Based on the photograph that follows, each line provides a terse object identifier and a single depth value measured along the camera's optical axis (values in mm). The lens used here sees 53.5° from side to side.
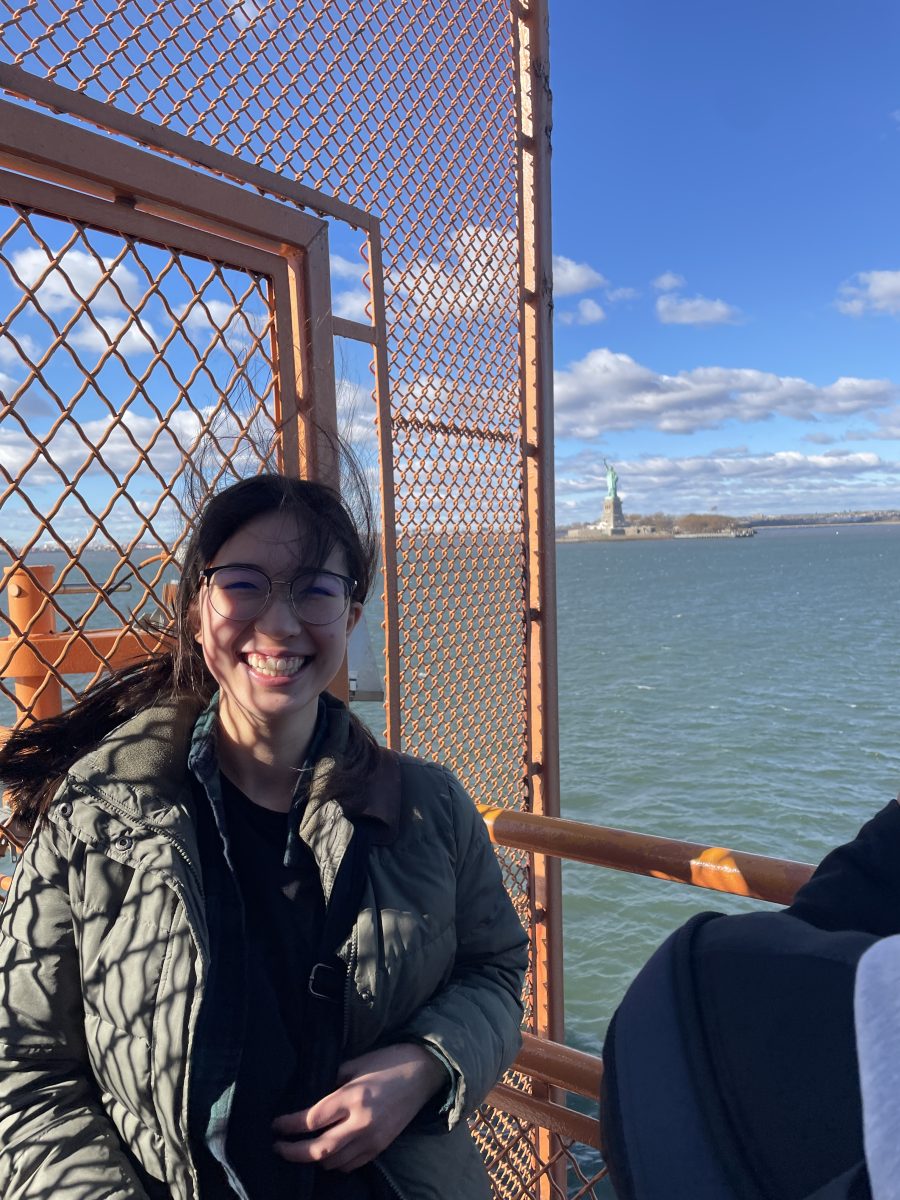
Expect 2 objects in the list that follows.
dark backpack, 667
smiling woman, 1444
